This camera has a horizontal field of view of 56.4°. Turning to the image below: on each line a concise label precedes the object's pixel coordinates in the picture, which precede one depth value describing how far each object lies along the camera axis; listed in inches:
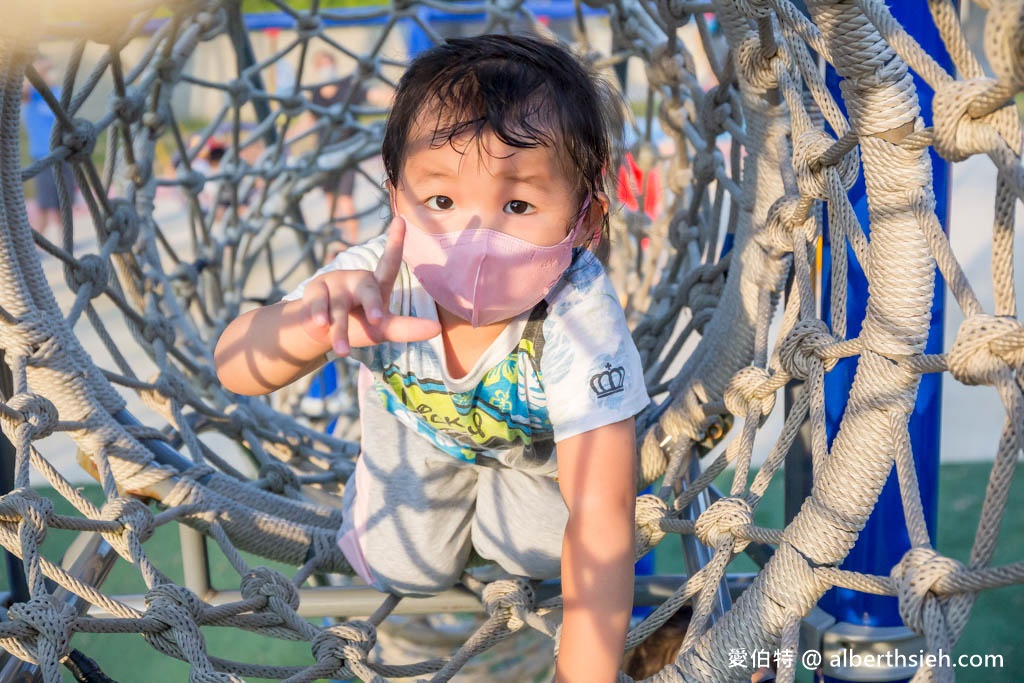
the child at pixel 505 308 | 24.3
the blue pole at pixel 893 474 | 32.4
